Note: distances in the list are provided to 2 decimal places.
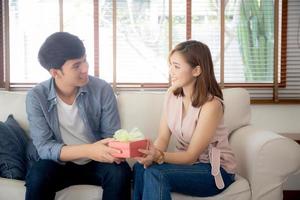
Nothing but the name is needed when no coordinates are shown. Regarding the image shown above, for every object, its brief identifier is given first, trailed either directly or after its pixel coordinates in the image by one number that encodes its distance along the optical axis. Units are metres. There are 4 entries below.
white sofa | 1.84
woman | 1.70
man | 1.76
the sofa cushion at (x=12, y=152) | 1.96
